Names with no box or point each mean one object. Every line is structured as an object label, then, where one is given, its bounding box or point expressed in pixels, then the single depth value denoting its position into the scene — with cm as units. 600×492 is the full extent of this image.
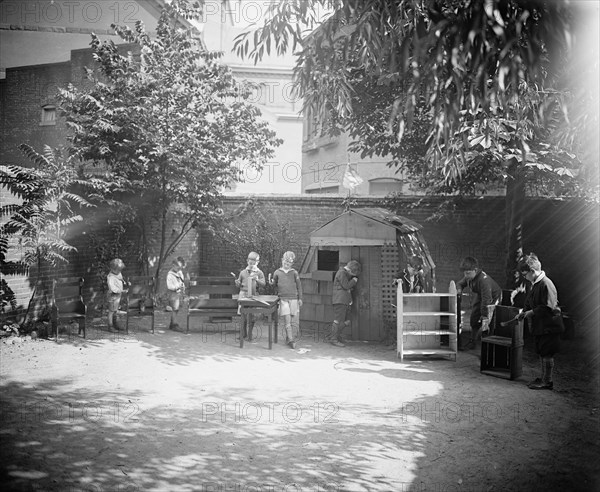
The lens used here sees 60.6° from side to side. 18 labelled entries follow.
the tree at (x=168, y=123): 1163
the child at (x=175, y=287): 1155
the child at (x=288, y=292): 1006
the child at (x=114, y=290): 1076
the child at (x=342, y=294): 1018
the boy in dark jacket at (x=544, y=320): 716
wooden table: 985
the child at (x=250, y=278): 1052
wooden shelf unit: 908
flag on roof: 1148
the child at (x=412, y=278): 990
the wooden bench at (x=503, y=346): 786
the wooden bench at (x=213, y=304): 1081
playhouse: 1044
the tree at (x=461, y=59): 355
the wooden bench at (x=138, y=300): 1082
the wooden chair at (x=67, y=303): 981
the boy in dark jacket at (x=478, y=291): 950
